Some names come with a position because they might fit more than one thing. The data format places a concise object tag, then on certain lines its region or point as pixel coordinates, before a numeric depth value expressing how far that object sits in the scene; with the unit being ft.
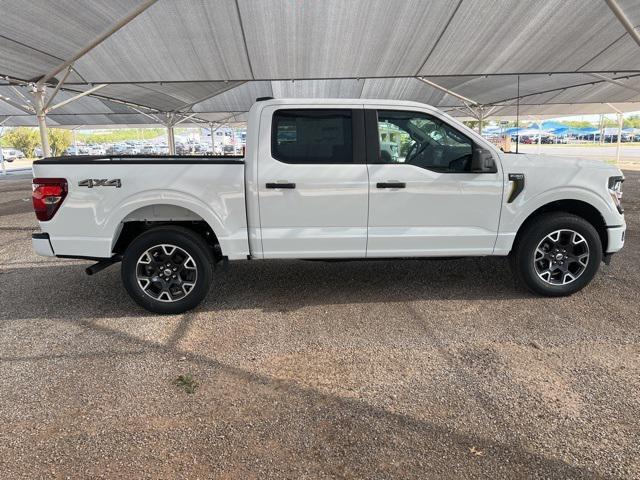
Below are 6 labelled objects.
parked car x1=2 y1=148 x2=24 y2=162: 140.05
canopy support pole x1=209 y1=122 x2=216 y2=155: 92.07
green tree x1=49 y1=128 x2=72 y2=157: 146.10
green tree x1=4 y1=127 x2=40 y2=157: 162.20
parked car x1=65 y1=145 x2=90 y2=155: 119.03
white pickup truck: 14.06
